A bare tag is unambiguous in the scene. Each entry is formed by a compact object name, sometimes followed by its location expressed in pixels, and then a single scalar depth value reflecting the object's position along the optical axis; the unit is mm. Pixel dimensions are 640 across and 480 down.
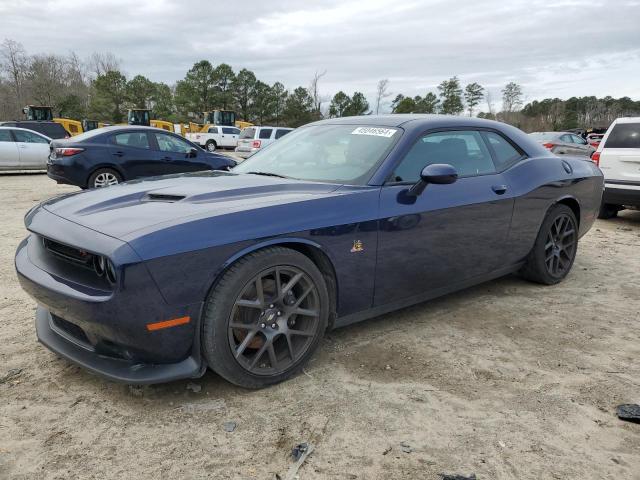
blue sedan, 8930
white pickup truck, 32250
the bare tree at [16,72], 59625
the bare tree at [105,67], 75938
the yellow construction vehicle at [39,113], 32906
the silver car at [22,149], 13430
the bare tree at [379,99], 65250
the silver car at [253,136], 23375
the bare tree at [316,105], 58900
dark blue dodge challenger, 2273
